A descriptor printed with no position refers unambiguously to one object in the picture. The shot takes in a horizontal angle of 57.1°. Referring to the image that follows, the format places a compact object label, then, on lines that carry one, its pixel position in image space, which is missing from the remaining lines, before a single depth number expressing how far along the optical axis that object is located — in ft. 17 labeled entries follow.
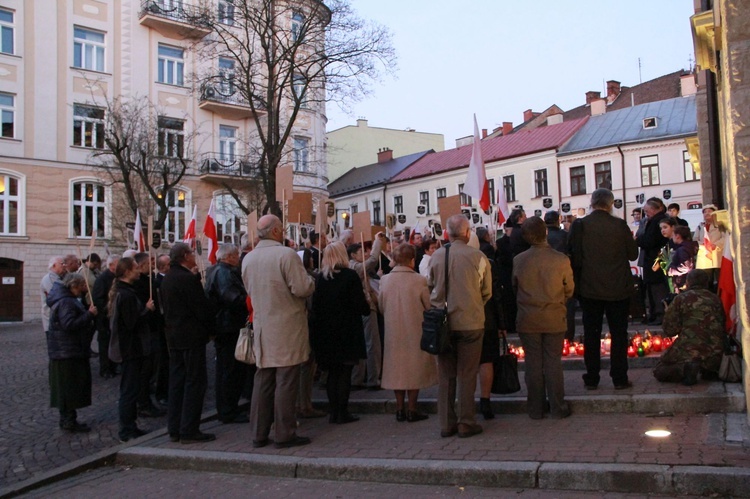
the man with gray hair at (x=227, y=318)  25.34
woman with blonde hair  23.54
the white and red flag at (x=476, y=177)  29.48
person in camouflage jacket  22.89
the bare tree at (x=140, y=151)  83.76
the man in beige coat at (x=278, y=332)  21.45
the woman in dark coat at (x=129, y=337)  24.12
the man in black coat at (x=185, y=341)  23.04
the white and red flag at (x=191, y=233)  47.74
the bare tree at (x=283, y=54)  68.33
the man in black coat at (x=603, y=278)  22.91
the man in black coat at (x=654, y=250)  34.35
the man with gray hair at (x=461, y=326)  20.70
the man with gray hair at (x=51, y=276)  29.09
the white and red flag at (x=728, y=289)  22.79
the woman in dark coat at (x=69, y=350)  25.02
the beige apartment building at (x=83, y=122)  94.22
